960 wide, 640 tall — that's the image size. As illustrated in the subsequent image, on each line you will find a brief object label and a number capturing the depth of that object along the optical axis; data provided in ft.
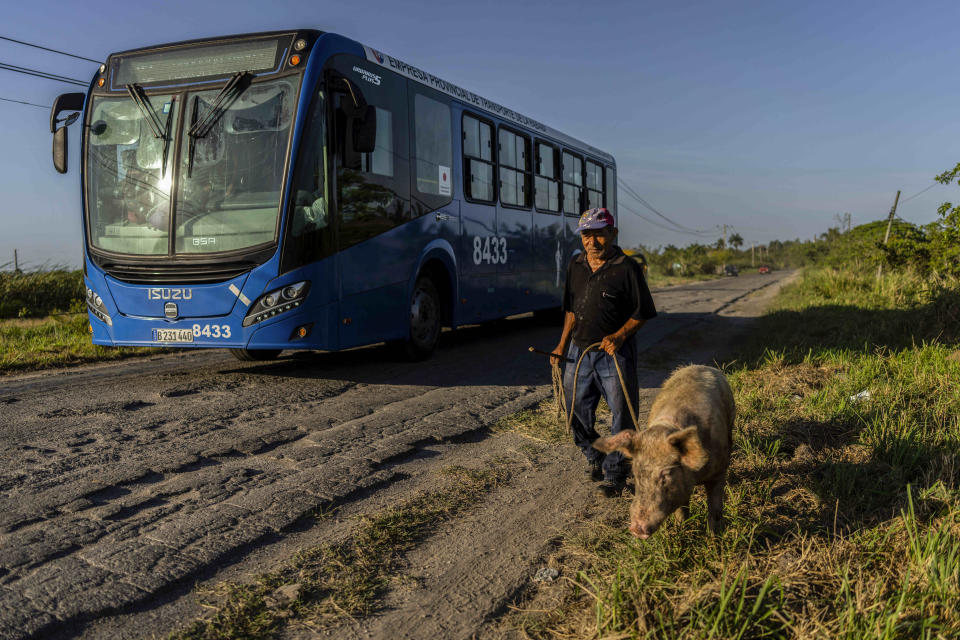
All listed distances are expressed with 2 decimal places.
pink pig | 10.50
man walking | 14.53
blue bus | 23.27
